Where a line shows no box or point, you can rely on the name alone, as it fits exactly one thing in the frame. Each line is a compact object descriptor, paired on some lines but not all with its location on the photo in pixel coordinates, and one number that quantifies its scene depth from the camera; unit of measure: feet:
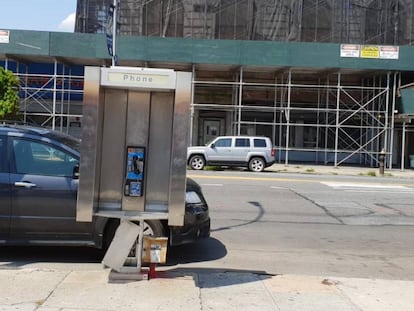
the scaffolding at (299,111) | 101.71
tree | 85.76
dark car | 22.76
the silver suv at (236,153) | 81.71
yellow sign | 90.22
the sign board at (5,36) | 90.99
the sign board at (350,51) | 90.02
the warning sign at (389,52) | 90.22
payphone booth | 19.38
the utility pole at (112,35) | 70.64
